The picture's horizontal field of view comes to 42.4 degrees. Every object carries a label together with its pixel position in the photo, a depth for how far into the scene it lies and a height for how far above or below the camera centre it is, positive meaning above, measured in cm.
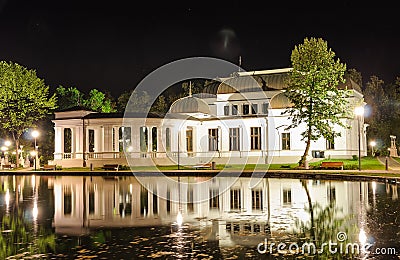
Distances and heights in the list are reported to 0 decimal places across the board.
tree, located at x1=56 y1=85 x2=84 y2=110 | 7875 +893
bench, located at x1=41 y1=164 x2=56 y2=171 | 5153 -125
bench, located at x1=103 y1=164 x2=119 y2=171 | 4825 -114
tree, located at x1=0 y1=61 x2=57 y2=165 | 6038 +700
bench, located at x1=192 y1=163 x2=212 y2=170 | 4797 -116
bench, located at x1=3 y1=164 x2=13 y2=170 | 5710 -111
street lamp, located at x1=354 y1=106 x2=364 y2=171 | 3822 +310
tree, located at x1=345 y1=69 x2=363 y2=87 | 8935 +1331
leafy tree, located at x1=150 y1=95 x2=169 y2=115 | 9075 +861
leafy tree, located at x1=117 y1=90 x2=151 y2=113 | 8454 +921
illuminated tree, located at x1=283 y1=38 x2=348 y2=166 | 4444 +559
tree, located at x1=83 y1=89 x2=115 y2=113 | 7871 +810
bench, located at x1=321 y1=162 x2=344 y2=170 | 4012 -100
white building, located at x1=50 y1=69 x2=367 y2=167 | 5300 +229
